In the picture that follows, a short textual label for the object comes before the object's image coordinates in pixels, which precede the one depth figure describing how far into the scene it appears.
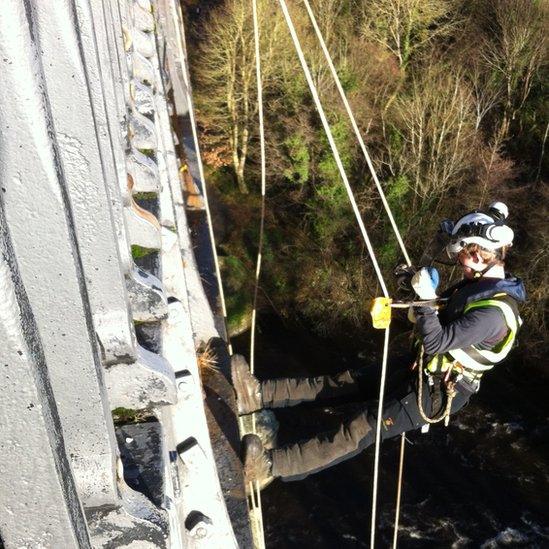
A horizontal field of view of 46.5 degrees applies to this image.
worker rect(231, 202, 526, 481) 4.12
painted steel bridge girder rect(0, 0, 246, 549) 1.00
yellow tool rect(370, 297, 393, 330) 4.15
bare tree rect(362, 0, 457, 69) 18.02
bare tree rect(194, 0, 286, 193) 16.69
